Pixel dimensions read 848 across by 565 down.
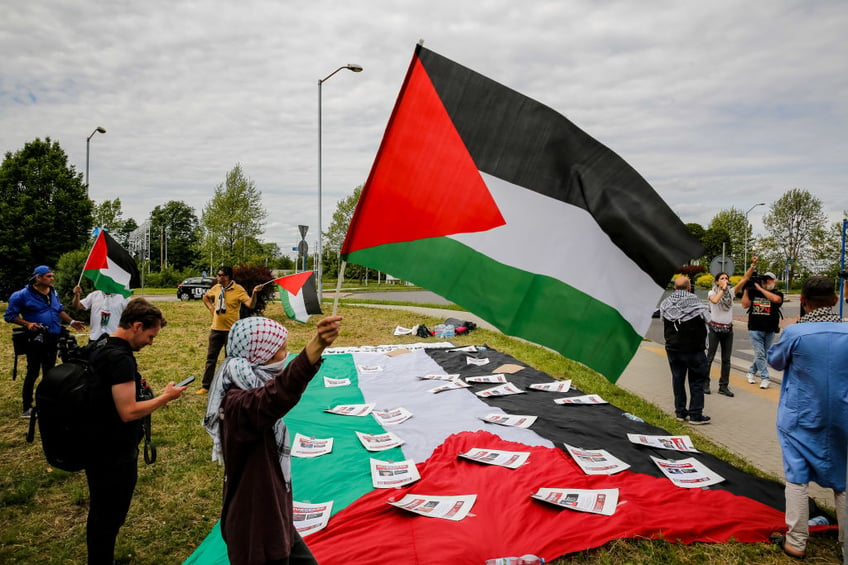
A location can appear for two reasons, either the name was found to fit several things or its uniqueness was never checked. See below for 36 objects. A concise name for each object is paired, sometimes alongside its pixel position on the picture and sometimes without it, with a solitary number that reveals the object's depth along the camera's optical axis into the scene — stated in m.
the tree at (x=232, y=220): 36.44
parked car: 29.34
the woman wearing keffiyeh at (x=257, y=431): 2.09
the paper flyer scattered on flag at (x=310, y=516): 3.63
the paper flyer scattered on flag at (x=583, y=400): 6.84
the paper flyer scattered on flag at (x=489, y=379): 8.02
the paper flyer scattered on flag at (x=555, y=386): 7.58
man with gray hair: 6.36
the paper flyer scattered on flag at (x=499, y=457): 4.67
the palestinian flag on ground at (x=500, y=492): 3.44
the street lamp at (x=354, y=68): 17.44
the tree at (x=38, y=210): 23.77
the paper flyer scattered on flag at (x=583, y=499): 3.84
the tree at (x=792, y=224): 49.66
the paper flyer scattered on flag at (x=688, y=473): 4.38
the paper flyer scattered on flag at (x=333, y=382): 7.97
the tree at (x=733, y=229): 59.56
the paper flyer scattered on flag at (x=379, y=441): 5.27
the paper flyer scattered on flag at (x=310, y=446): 5.12
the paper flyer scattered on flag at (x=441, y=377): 8.20
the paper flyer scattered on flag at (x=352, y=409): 6.51
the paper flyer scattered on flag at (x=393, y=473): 4.33
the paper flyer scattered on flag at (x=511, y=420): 5.92
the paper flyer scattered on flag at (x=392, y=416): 6.16
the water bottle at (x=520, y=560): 3.23
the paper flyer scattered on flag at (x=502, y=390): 7.26
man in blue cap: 6.23
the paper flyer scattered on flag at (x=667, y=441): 5.24
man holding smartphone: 2.82
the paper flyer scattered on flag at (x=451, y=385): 7.51
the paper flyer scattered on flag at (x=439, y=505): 3.73
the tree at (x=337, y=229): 45.75
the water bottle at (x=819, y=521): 3.79
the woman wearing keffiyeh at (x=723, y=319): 7.64
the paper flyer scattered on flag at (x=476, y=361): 9.30
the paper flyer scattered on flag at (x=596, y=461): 4.57
